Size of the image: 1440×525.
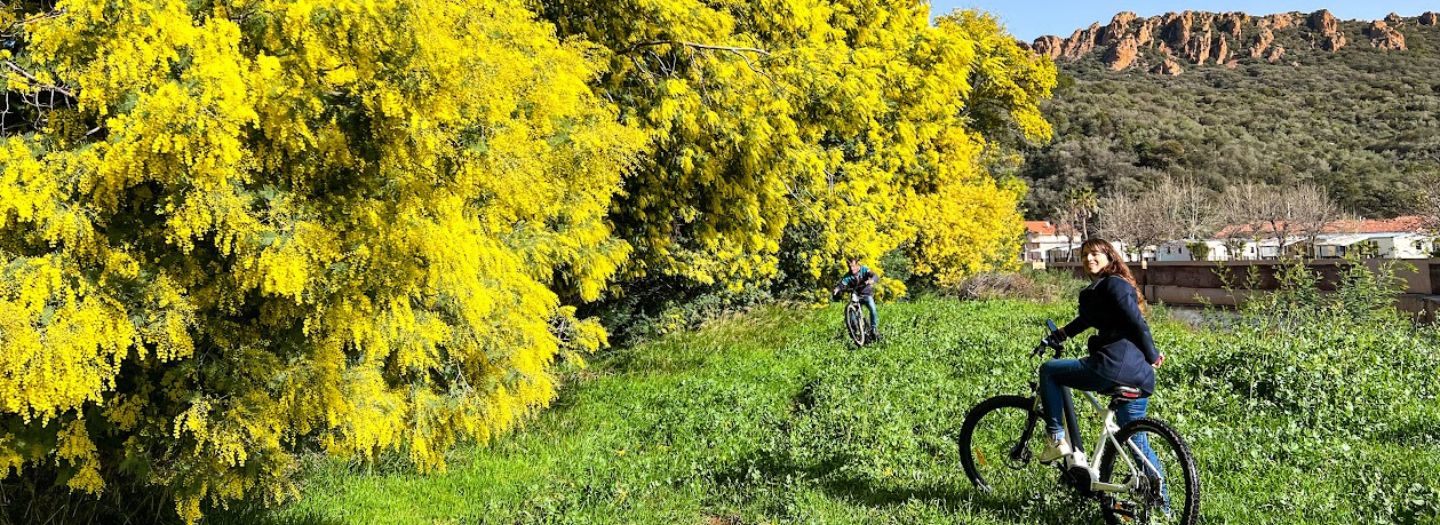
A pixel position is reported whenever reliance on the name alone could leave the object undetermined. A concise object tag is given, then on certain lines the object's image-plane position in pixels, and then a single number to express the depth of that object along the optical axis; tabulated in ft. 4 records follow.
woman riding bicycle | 13.89
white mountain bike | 13.62
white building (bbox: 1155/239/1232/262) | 204.01
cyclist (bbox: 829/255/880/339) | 37.93
